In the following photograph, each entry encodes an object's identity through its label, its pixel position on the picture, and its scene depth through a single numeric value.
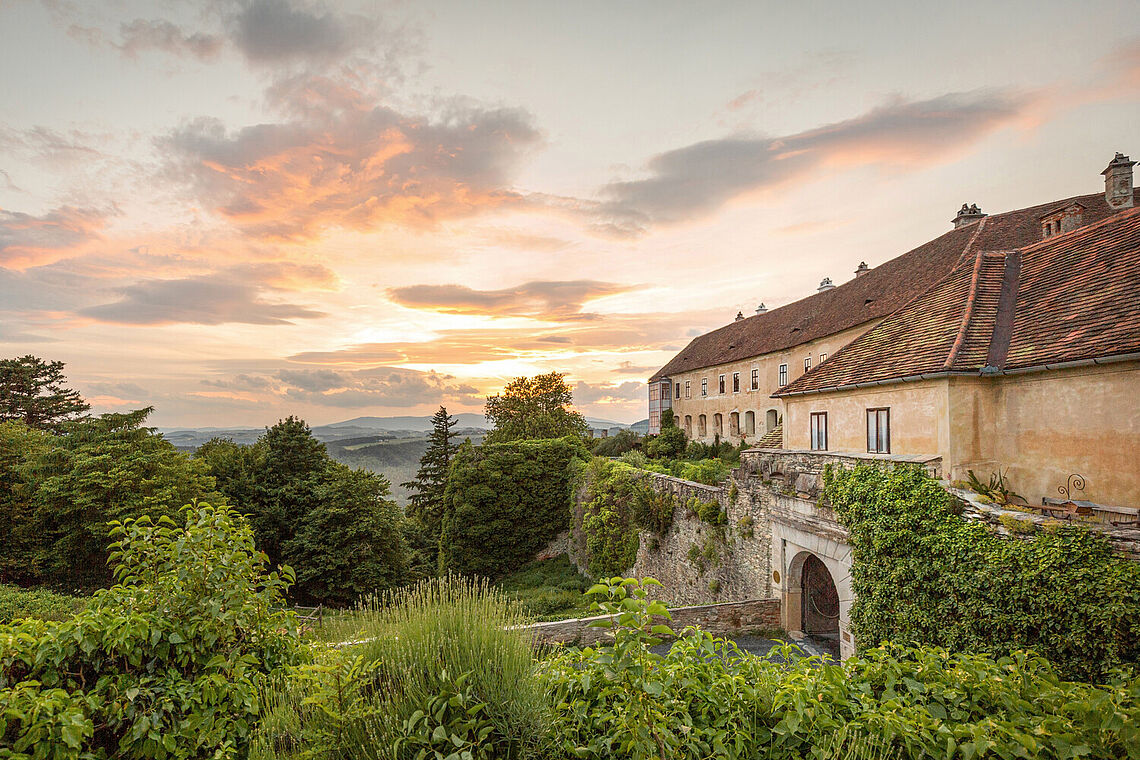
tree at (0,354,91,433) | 37.94
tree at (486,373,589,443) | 48.25
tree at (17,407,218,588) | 20.84
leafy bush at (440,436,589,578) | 30.86
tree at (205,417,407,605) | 25.22
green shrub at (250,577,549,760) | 3.21
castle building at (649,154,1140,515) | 7.64
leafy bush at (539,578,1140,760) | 3.20
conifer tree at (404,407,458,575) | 42.09
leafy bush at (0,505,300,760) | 3.72
